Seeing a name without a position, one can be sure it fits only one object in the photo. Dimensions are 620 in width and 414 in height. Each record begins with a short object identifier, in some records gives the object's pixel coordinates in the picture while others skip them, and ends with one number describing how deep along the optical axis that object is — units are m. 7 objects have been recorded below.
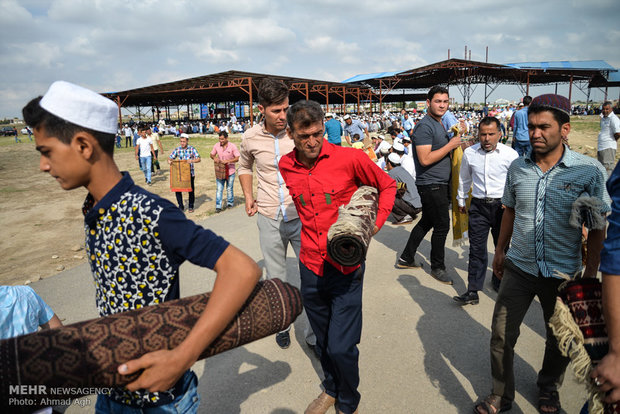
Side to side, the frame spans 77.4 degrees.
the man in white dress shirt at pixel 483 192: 4.43
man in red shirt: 2.59
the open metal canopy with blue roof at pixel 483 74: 36.50
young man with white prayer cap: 1.24
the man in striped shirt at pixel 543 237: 2.49
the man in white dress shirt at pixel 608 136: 9.43
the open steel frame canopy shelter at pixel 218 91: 28.72
